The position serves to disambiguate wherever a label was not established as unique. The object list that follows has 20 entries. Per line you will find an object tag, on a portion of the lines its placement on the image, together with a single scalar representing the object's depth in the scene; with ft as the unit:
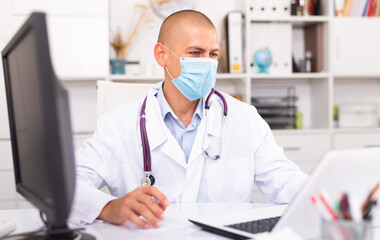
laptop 2.20
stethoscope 4.31
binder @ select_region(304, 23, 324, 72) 9.96
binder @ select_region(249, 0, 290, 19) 9.49
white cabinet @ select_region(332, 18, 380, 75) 9.78
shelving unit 9.44
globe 9.47
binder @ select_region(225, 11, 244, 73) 9.27
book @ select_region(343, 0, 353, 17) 10.12
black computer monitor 1.97
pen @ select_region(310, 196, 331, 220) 1.88
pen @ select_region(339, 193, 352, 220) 1.84
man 4.58
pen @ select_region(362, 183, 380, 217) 1.94
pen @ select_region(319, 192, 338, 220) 1.86
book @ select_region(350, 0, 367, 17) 10.14
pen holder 1.80
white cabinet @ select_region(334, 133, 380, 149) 9.68
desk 2.95
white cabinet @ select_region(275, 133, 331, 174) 9.44
